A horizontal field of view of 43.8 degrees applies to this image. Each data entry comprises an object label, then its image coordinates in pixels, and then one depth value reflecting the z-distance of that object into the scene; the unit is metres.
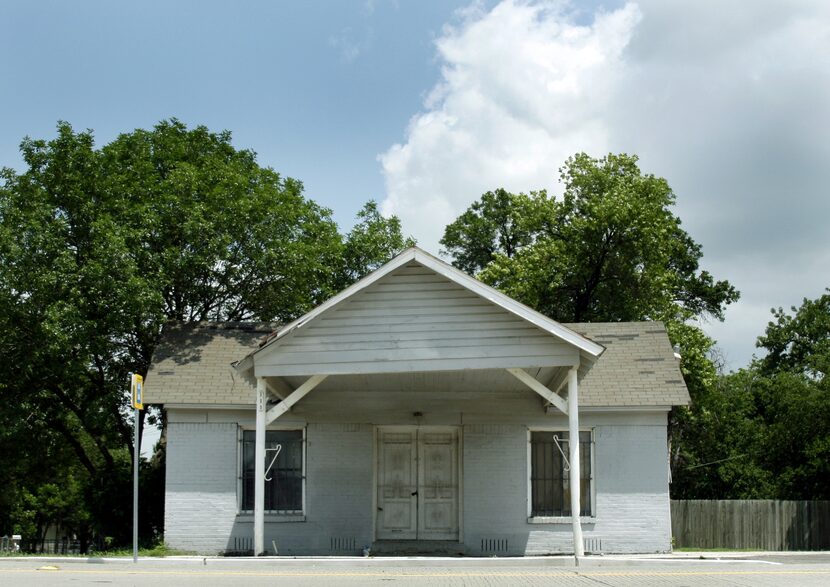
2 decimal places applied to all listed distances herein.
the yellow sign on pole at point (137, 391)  16.05
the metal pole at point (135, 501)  15.55
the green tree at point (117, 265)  22.48
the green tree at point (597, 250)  35.66
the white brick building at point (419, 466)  20.25
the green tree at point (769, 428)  33.06
